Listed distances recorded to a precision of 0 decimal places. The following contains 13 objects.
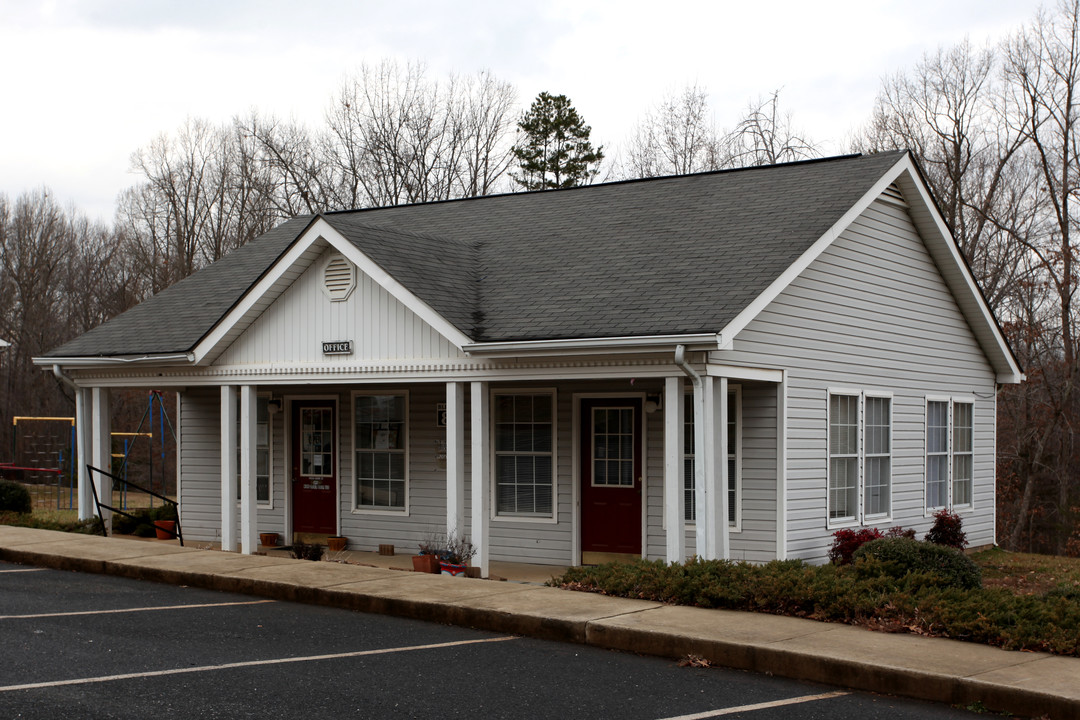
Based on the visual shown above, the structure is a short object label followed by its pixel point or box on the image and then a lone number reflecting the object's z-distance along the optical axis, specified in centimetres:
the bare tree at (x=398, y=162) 3944
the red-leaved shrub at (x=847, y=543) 1341
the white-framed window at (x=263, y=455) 1767
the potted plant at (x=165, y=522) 1738
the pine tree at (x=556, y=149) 4238
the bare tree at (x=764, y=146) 3484
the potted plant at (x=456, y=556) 1309
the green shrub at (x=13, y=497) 1972
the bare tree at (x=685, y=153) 3716
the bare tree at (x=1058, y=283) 2969
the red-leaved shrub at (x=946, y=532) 1617
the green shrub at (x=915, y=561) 1036
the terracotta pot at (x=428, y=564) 1335
